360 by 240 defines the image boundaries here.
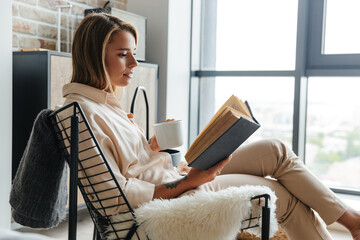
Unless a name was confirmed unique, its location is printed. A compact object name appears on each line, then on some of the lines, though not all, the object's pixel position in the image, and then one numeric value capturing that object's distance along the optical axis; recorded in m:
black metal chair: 1.10
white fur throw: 1.10
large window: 2.89
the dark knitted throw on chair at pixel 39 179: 1.17
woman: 1.26
